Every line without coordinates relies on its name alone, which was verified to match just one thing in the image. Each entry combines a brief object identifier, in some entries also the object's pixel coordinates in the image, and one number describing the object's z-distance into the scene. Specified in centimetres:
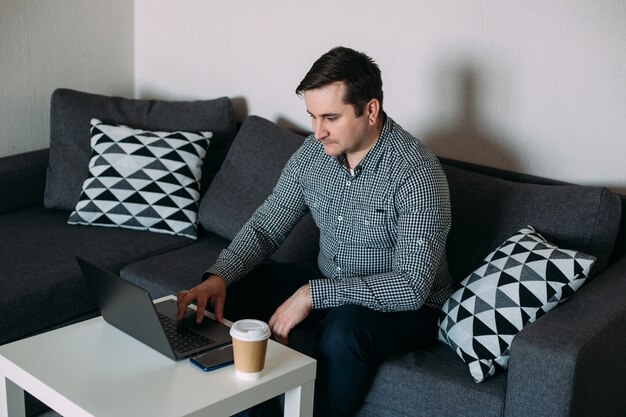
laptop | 180
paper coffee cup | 172
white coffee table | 166
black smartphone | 179
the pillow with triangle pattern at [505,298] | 206
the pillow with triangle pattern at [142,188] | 296
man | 209
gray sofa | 194
